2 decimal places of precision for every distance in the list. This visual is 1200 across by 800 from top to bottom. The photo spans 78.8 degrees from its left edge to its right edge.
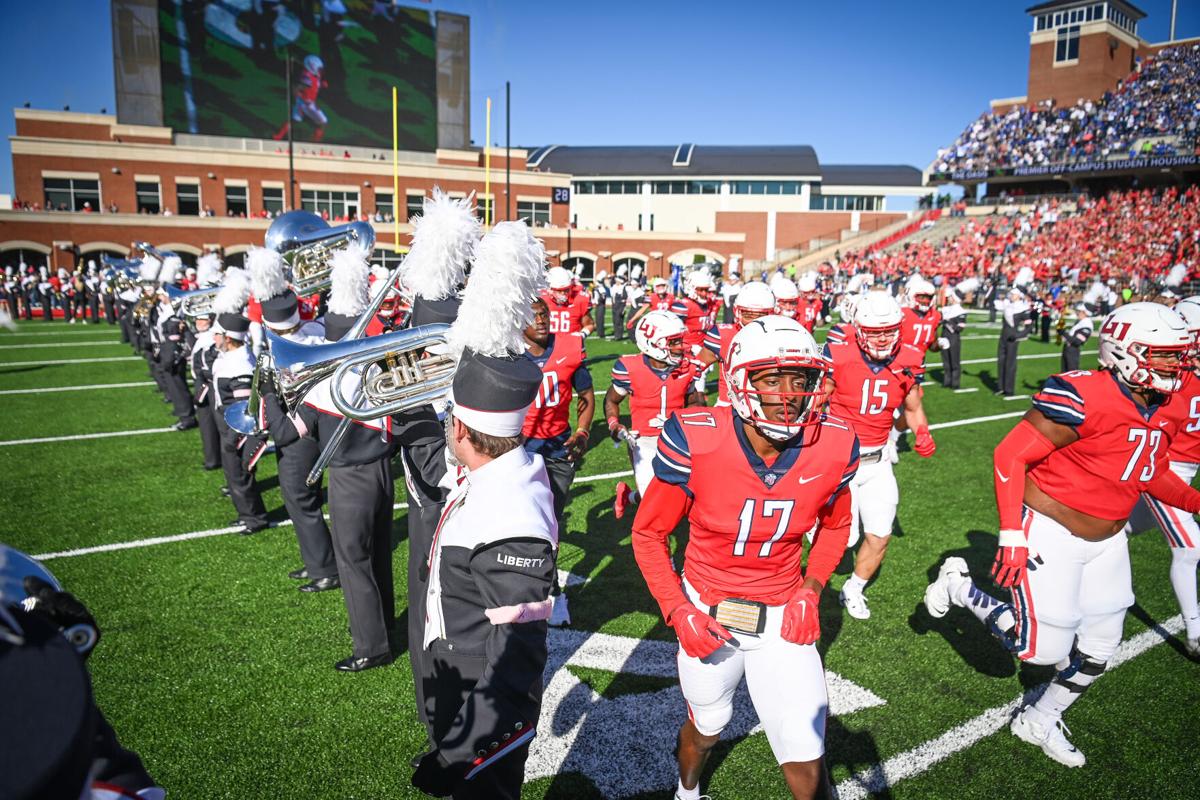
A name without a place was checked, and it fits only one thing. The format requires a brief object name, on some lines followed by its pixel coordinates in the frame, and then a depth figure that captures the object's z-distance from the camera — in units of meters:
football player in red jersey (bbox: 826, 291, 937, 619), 5.95
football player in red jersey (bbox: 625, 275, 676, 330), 15.96
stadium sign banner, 42.03
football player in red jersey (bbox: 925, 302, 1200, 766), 4.01
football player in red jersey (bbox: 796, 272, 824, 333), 14.66
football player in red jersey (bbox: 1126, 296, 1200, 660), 5.37
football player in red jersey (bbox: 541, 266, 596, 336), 13.00
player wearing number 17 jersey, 3.00
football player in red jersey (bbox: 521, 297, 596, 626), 5.97
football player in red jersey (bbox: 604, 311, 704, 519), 6.63
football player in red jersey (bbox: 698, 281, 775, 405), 9.23
